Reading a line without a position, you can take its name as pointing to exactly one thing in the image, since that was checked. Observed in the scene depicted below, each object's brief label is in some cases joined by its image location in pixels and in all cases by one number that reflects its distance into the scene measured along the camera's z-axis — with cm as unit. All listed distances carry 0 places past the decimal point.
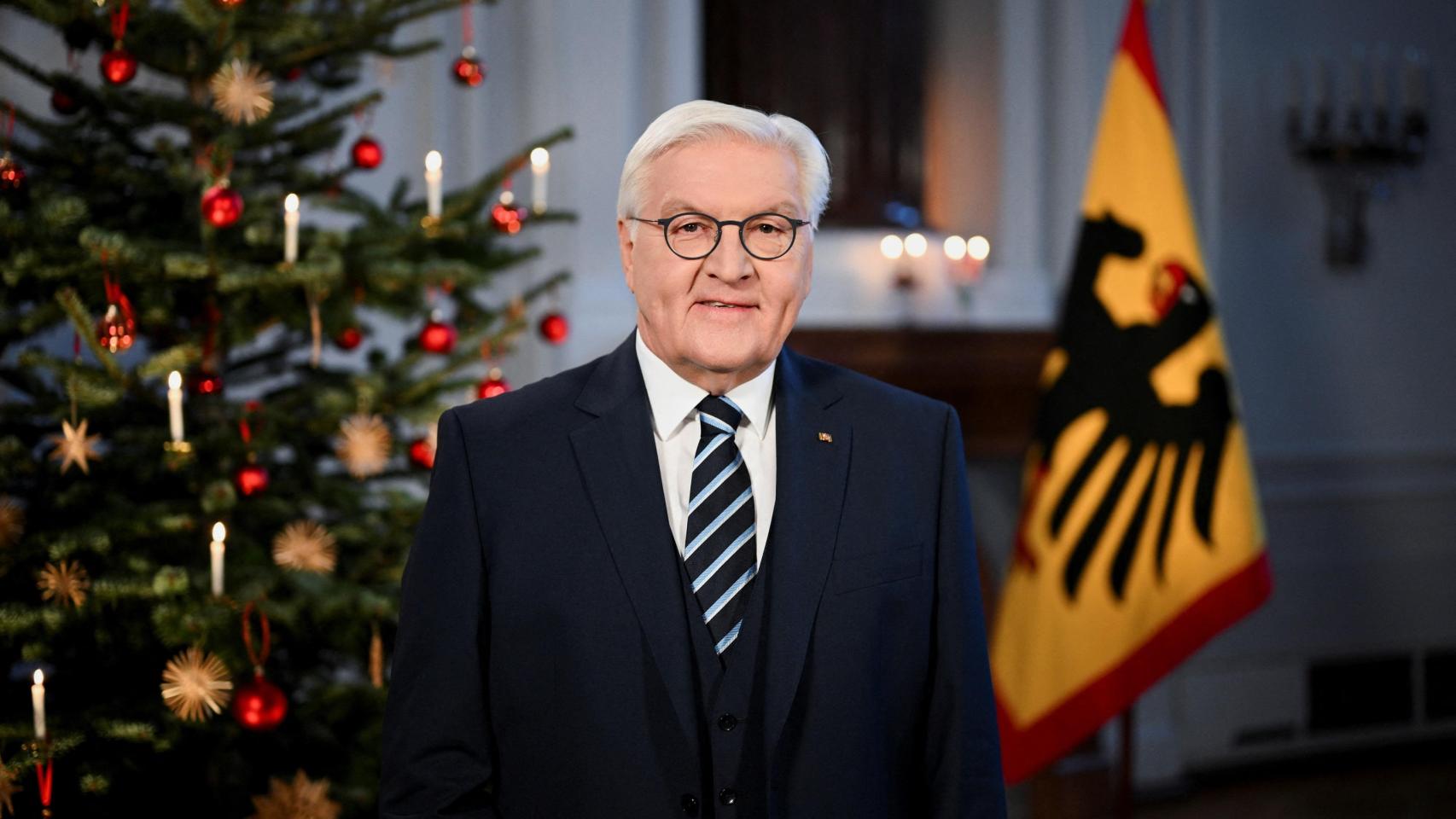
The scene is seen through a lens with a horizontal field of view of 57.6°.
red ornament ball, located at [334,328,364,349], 236
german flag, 329
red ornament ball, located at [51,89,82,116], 223
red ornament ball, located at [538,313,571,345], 270
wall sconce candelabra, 459
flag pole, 342
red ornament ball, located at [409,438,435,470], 239
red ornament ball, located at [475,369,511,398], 247
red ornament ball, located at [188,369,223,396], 216
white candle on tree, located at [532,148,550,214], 242
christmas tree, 202
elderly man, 132
